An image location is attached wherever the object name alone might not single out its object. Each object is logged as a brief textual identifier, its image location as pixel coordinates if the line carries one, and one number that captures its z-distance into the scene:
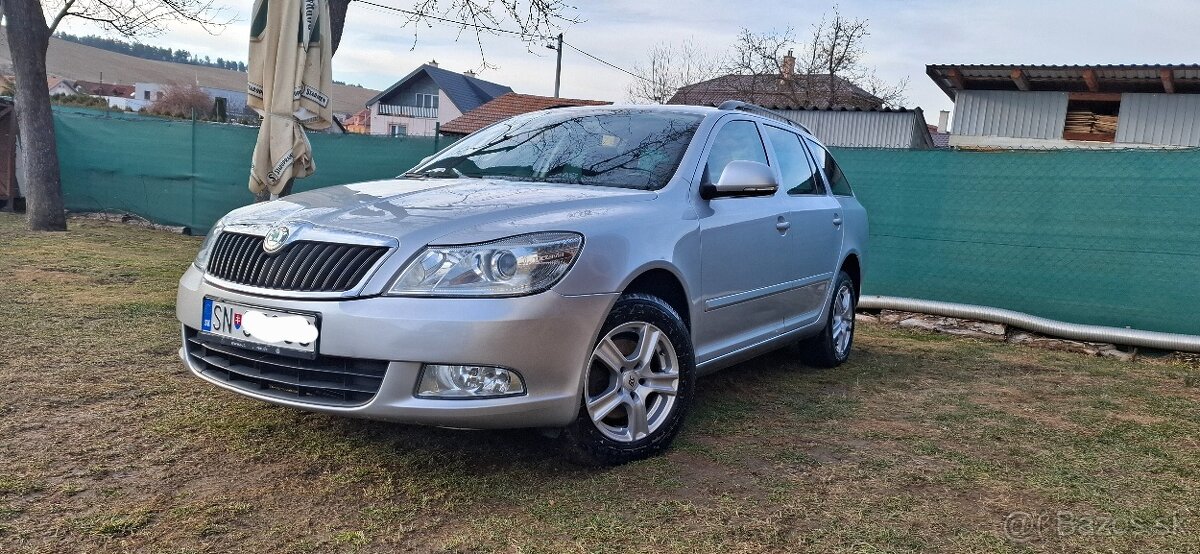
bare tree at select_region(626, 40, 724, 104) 44.54
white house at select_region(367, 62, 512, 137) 50.53
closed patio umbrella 6.46
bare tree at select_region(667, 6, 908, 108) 34.22
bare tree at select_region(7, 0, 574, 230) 10.78
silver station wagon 2.85
